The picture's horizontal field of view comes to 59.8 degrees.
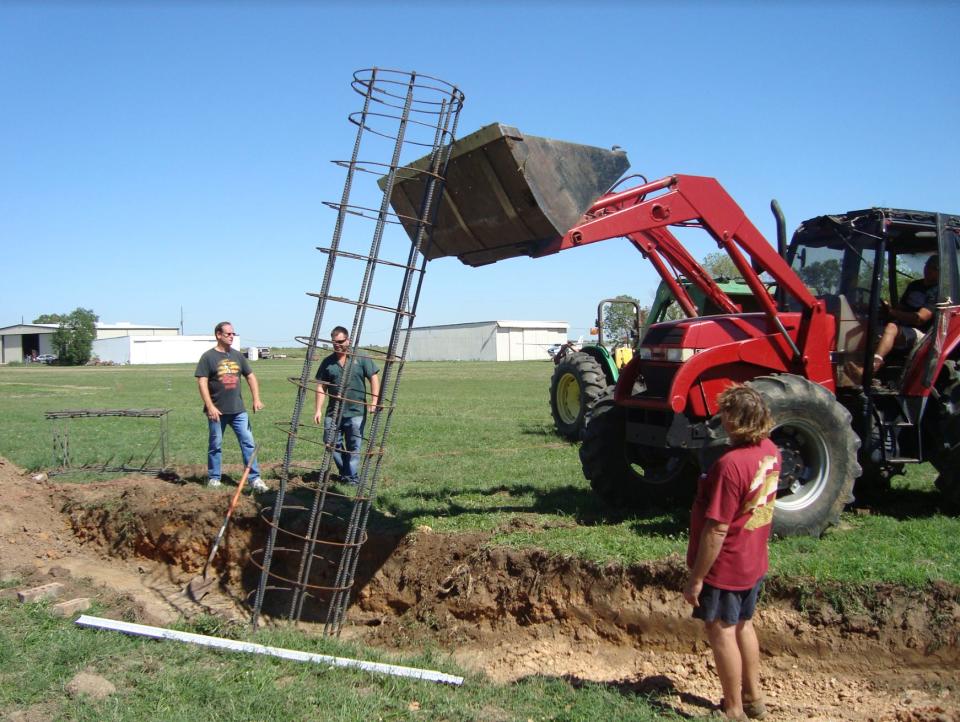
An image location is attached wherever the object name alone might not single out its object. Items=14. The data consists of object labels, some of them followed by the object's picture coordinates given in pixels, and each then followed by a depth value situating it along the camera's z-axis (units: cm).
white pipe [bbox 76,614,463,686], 504
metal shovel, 724
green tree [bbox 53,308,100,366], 6994
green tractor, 1123
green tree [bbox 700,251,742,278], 4612
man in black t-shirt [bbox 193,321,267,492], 881
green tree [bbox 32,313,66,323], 11838
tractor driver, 714
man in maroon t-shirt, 403
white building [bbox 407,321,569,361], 8106
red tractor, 632
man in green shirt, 908
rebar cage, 577
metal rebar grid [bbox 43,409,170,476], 986
